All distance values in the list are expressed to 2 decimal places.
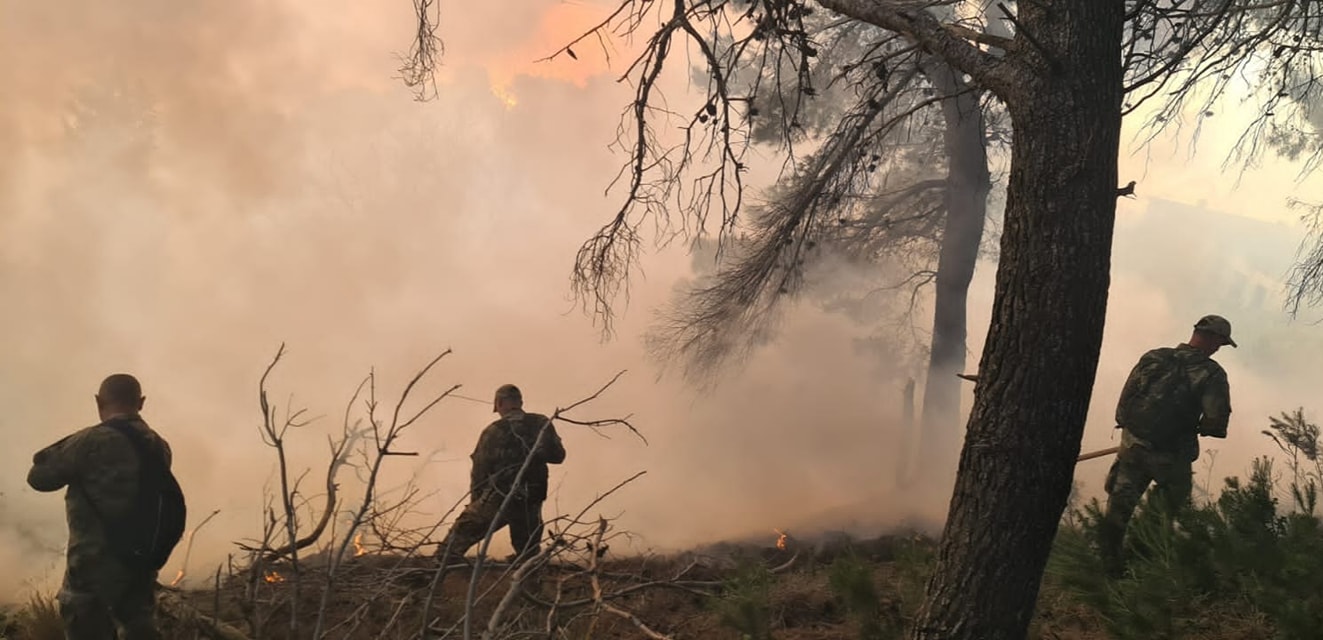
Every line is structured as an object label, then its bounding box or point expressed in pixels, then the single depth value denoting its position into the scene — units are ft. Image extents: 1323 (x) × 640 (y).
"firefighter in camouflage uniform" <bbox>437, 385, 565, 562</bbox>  18.26
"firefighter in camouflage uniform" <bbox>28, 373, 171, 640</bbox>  12.87
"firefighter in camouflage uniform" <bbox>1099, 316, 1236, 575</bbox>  17.07
